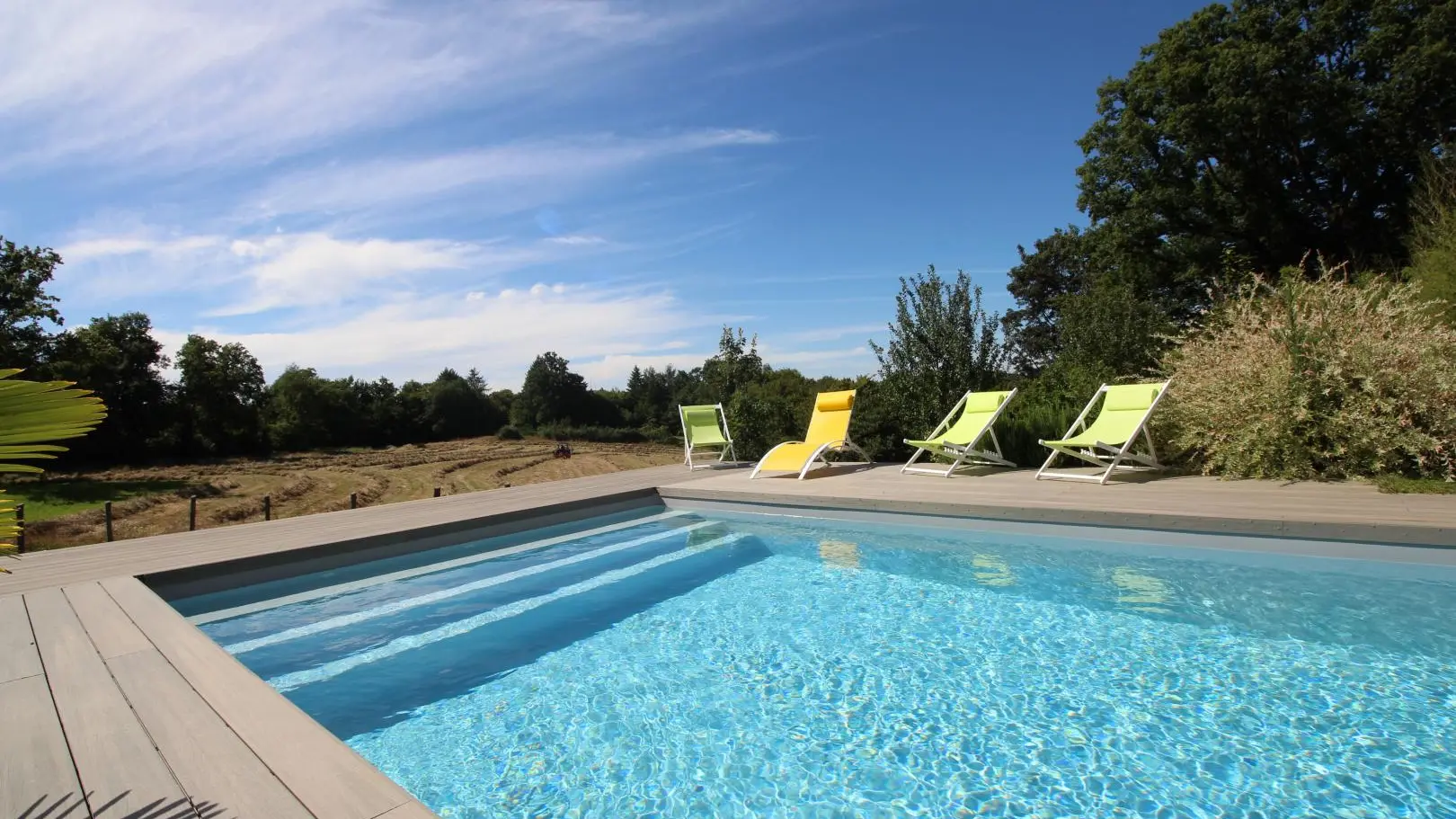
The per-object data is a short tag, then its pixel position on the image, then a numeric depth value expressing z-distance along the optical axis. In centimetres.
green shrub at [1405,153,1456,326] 735
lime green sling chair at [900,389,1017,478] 722
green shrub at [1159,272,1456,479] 555
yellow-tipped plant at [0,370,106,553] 95
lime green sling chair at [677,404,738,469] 961
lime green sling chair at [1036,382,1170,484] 626
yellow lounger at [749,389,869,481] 783
